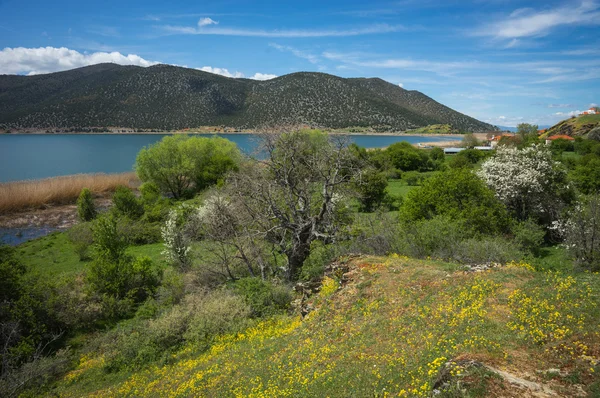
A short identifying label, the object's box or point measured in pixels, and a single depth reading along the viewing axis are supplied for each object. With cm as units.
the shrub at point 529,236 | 2189
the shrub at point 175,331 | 1353
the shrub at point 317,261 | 1805
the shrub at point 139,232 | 3579
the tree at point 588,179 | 3322
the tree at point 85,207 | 4197
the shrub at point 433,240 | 1822
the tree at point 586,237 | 1795
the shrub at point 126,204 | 4072
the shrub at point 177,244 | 2411
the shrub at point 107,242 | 2041
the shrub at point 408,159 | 7250
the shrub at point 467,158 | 6502
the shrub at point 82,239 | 3020
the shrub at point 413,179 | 5806
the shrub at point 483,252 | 1661
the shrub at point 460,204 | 2203
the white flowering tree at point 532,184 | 2639
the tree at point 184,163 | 5453
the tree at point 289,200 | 1929
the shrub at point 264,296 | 1540
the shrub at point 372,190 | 3919
